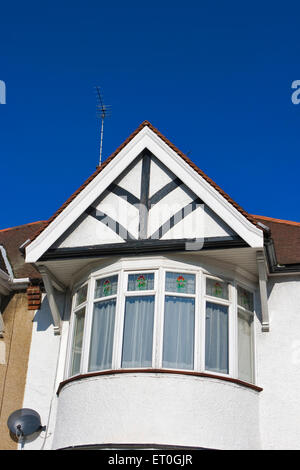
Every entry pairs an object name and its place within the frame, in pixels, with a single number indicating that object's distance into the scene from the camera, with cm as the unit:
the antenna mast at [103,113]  1828
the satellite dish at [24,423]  1312
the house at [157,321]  1152
